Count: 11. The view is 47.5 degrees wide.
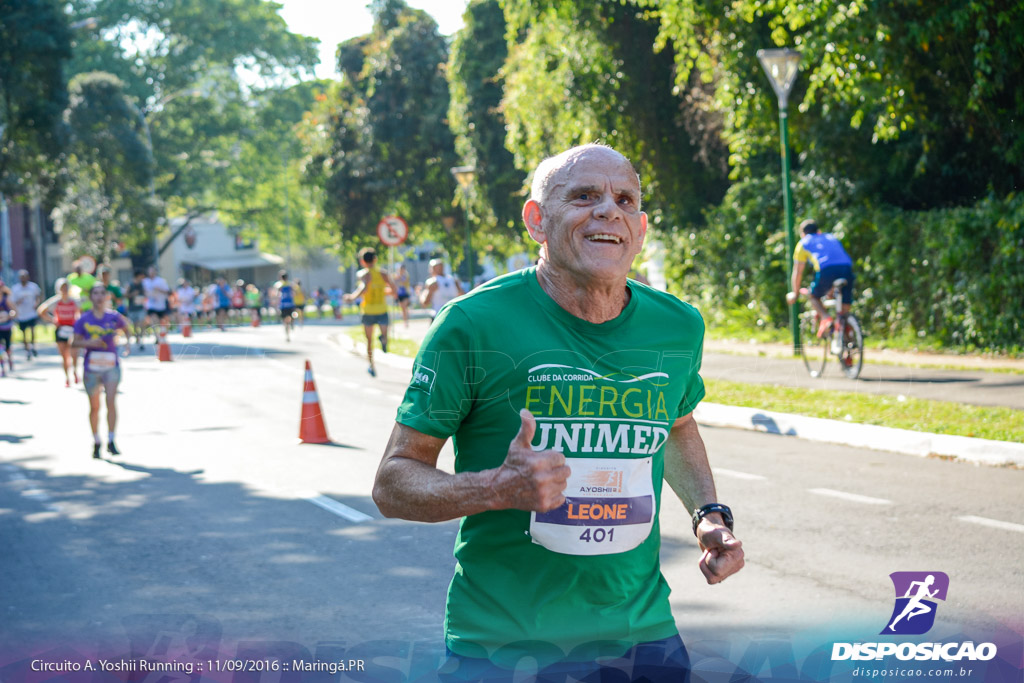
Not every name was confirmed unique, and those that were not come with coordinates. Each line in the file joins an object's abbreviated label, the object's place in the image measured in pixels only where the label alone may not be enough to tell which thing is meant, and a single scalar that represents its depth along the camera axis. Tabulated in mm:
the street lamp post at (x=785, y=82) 15000
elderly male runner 2260
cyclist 13312
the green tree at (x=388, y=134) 39344
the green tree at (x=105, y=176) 44281
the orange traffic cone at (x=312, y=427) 10680
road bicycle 12922
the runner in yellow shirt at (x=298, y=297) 31797
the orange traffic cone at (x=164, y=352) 22328
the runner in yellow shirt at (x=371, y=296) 18203
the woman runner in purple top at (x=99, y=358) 10648
